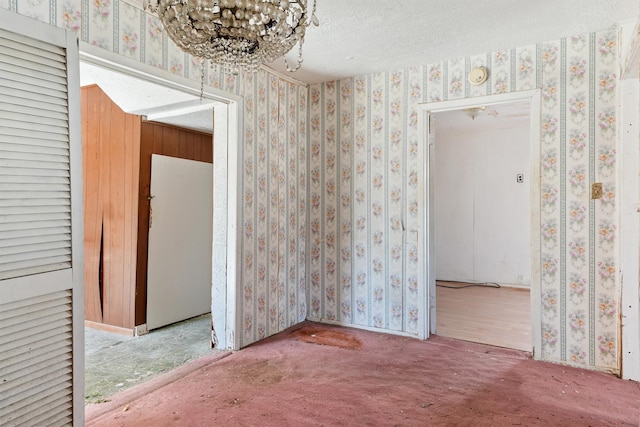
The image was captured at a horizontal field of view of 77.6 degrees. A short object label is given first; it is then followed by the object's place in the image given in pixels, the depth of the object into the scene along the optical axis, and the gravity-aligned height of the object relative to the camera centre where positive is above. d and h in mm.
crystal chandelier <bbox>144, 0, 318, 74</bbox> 1308 +642
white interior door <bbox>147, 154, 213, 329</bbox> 3646 -281
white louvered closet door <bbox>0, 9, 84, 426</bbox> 1610 -70
